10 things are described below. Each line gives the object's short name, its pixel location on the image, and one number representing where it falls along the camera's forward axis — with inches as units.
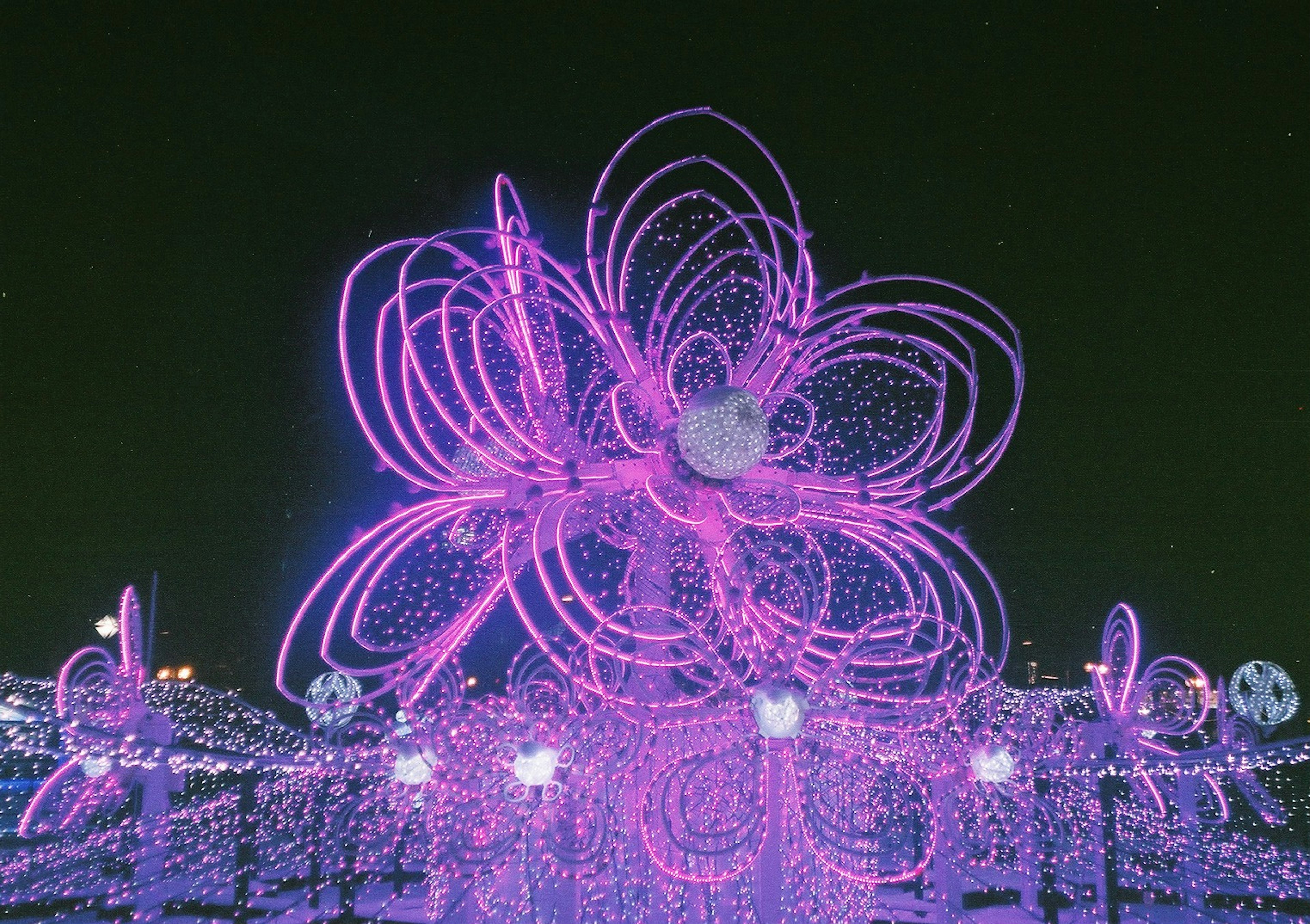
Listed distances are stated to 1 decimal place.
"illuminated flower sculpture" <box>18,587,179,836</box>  383.2
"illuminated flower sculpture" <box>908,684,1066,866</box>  262.5
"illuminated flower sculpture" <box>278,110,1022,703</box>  227.9
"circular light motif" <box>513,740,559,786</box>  224.2
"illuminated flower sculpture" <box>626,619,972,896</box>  211.2
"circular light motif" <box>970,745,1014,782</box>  261.7
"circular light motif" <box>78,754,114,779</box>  386.0
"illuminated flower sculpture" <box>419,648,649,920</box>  231.9
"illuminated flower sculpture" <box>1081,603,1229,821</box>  372.8
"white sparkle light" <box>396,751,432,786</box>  277.9
